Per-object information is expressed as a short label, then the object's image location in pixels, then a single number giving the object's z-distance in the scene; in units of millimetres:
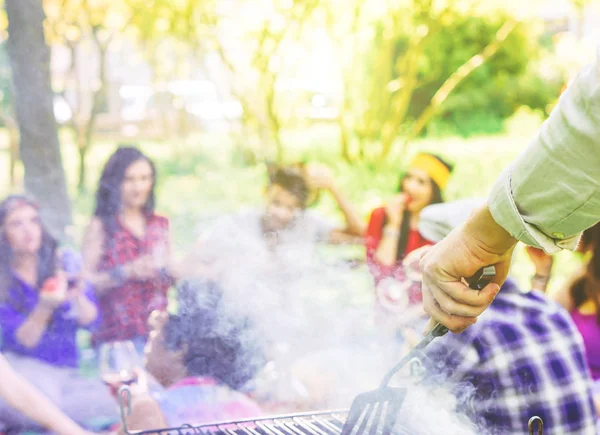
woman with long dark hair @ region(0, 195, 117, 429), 2762
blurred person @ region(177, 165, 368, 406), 2746
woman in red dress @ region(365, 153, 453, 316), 3662
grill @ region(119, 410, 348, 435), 1697
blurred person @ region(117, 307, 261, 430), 2342
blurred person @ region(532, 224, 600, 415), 2748
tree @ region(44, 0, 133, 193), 4980
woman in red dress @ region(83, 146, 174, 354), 3078
